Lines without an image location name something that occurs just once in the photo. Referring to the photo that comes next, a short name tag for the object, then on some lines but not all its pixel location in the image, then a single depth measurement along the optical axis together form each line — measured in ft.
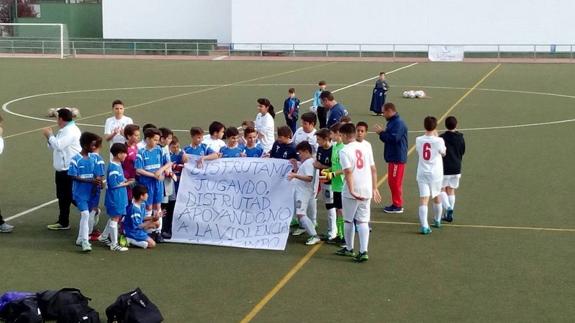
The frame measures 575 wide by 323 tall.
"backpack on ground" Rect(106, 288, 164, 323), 29.88
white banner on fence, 211.41
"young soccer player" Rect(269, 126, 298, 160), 43.73
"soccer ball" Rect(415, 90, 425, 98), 116.26
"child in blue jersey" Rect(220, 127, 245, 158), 44.52
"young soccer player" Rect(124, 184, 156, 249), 41.29
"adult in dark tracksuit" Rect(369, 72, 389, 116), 99.66
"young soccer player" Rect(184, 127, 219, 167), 44.16
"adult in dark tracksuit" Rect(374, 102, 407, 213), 48.78
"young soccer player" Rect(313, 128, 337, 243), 41.81
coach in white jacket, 43.66
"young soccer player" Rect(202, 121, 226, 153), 44.83
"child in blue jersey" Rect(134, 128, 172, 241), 41.34
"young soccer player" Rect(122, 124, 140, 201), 42.60
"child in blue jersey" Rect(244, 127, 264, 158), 44.88
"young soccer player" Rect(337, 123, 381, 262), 37.76
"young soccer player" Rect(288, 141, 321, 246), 41.63
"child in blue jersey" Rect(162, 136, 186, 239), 43.96
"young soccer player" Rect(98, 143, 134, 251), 40.06
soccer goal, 231.30
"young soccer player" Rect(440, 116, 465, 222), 46.47
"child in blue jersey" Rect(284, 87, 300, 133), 76.07
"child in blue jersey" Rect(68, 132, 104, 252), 40.42
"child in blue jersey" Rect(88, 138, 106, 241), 40.65
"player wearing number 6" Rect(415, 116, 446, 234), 44.06
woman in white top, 57.12
